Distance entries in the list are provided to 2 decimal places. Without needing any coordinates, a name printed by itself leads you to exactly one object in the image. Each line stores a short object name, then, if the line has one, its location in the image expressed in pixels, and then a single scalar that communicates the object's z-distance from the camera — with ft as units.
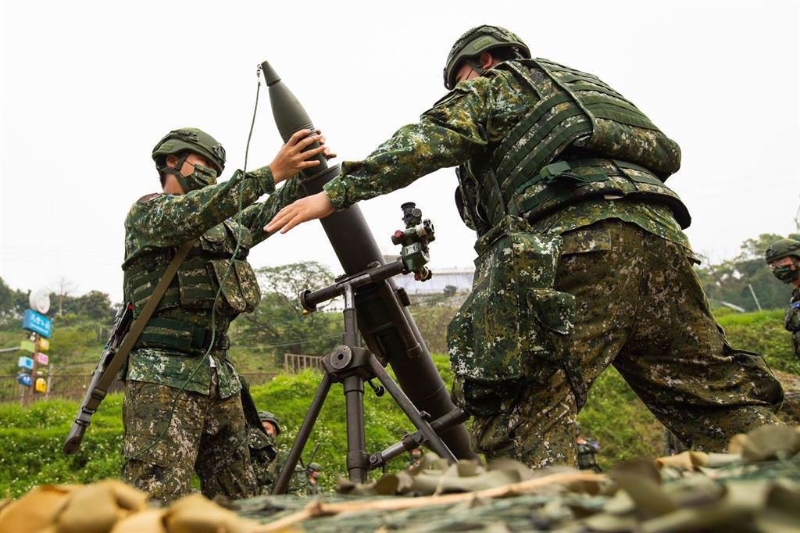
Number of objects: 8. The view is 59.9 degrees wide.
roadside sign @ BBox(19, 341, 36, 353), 55.87
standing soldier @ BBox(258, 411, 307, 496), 24.81
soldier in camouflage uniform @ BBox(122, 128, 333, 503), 11.50
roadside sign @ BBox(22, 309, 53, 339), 55.72
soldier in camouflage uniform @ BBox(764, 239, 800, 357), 27.25
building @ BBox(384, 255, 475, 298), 119.44
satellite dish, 56.99
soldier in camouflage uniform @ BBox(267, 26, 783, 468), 8.79
